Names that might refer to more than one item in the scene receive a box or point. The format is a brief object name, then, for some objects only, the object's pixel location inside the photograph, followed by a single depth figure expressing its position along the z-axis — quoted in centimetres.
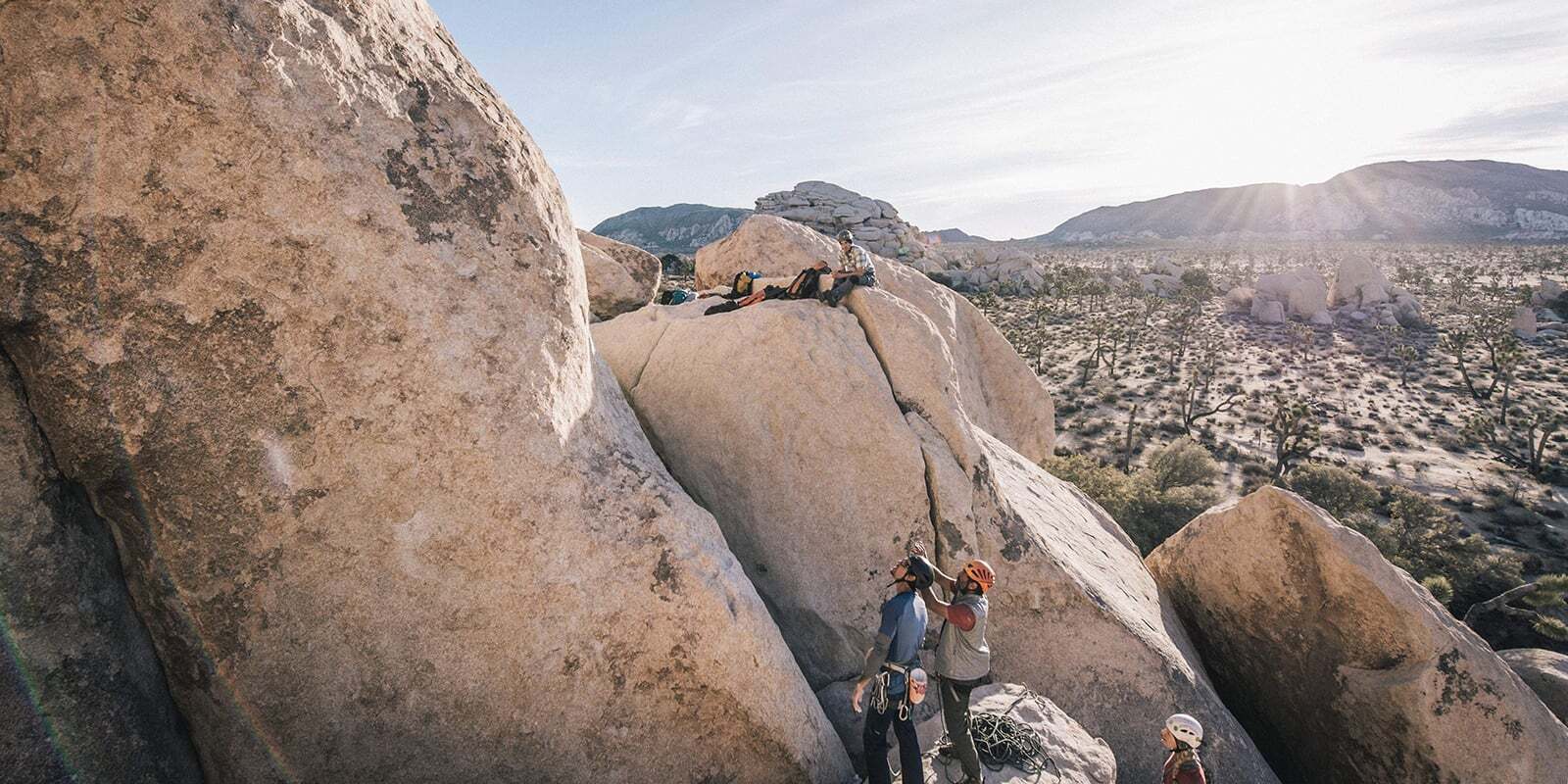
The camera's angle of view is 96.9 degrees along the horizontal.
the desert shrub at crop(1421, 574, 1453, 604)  2064
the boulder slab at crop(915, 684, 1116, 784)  628
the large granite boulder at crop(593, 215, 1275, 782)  825
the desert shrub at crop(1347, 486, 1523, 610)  2369
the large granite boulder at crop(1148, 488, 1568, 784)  805
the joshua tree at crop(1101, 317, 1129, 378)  5900
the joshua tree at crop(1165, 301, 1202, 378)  6050
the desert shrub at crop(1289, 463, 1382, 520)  2927
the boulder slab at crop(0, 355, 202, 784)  441
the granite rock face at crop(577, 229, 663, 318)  1398
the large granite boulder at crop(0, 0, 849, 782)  468
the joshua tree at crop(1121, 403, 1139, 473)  3825
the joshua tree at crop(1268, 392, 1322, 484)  3506
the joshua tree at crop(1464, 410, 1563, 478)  3650
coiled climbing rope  636
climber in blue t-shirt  581
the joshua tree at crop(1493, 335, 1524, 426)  4459
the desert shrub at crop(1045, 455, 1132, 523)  2555
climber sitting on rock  998
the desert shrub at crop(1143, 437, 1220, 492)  3312
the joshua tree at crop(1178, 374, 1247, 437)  4554
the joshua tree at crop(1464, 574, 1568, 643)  1898
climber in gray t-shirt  598
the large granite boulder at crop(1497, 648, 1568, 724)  1056
